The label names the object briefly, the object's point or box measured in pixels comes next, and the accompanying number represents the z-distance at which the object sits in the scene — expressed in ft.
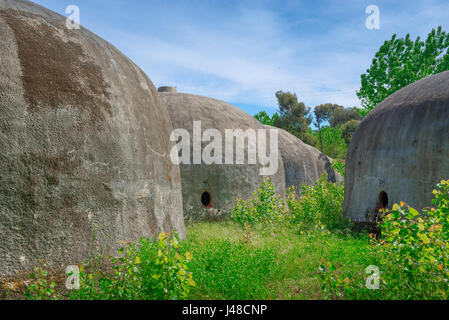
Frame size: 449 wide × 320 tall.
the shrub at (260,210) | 27.06
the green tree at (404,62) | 65.87
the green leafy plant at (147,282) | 11.18
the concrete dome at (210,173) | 29.19
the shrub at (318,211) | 29.09
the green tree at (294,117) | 123.24
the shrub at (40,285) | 10.52
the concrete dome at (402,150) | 22.27
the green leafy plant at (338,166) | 64.37
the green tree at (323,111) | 144.94
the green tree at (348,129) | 112.98
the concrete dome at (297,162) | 55.77
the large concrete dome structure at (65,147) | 11.48
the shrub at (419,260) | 11.57
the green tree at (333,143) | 127.95
